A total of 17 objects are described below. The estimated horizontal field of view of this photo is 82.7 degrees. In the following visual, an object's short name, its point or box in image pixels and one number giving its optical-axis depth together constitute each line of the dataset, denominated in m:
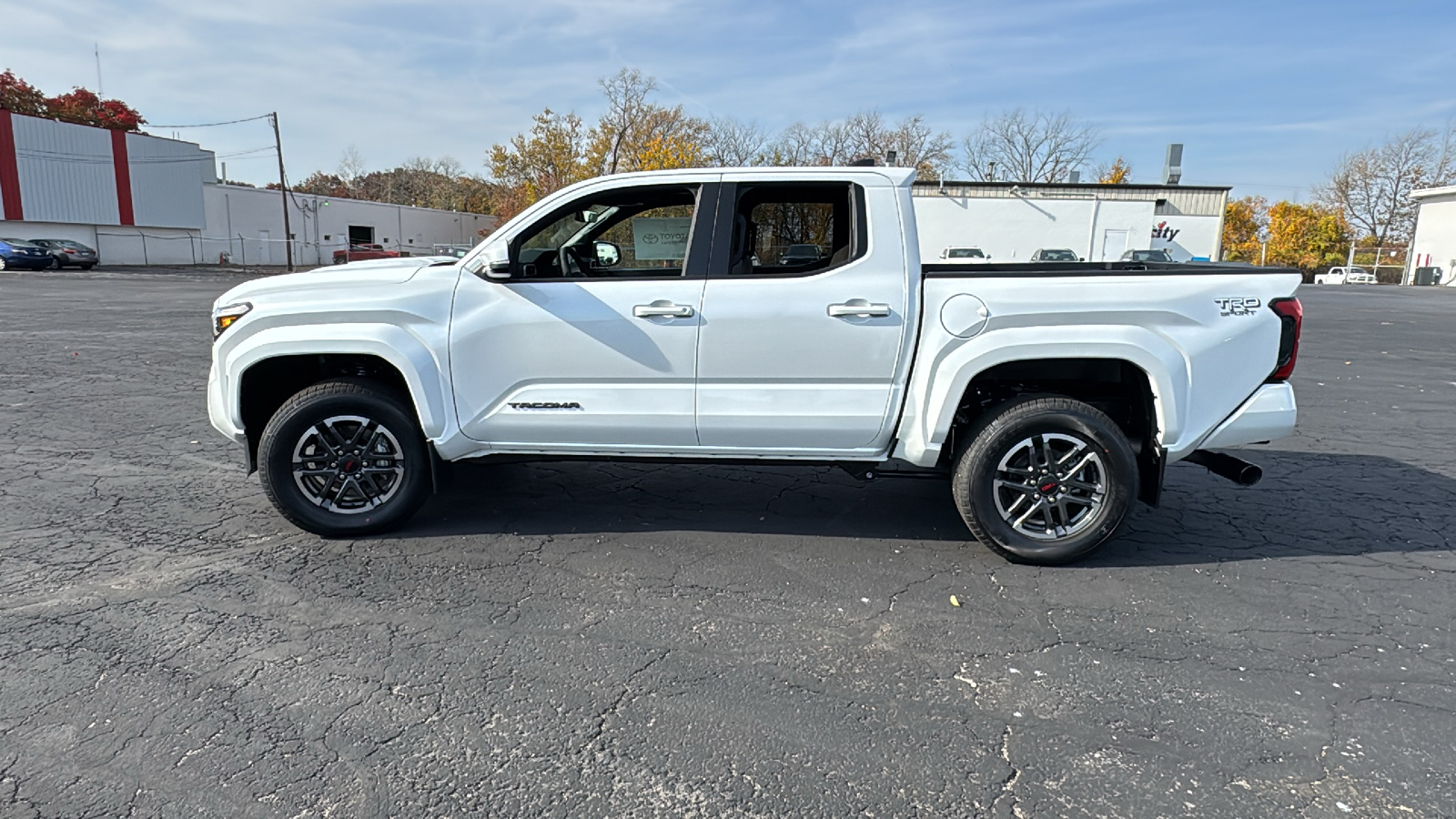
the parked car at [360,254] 43.75
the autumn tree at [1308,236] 75.31
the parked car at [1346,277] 60.09
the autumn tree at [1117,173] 66.69
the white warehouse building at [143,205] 42.88
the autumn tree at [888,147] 48.34
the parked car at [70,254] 36.53
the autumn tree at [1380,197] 72.25
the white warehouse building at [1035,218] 40.41
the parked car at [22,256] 34.41
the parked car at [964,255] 33.22
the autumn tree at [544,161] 47.75
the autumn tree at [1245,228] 83.00
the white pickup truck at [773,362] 4.07
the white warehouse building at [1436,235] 55.09
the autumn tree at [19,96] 52.88
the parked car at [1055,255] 33.62
